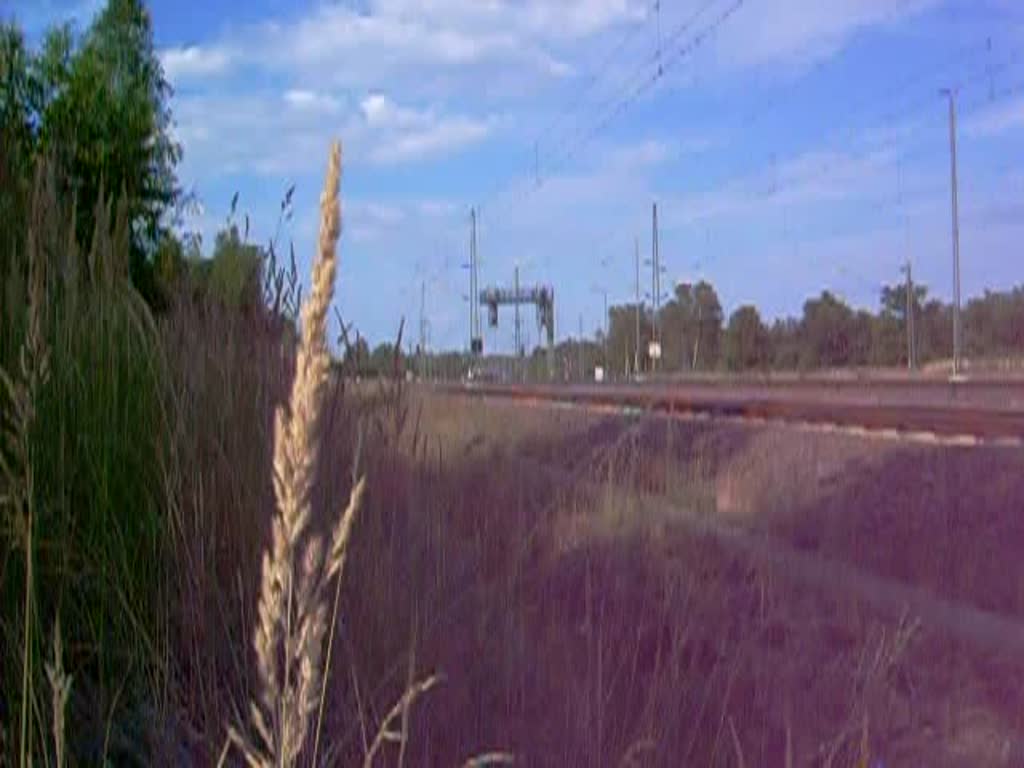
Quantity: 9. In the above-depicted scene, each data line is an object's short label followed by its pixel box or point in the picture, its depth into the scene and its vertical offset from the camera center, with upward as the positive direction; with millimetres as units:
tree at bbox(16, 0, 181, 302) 8391 +1583
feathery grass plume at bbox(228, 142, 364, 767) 1477 -167
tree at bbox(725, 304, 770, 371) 106062 +1691
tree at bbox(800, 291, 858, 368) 100625 +2011
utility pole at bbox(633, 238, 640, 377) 99500 +355
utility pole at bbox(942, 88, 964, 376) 56316 +2750
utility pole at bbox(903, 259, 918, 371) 74881 +1966
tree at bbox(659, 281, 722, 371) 111062 +2971
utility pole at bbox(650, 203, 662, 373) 91738 +2249
